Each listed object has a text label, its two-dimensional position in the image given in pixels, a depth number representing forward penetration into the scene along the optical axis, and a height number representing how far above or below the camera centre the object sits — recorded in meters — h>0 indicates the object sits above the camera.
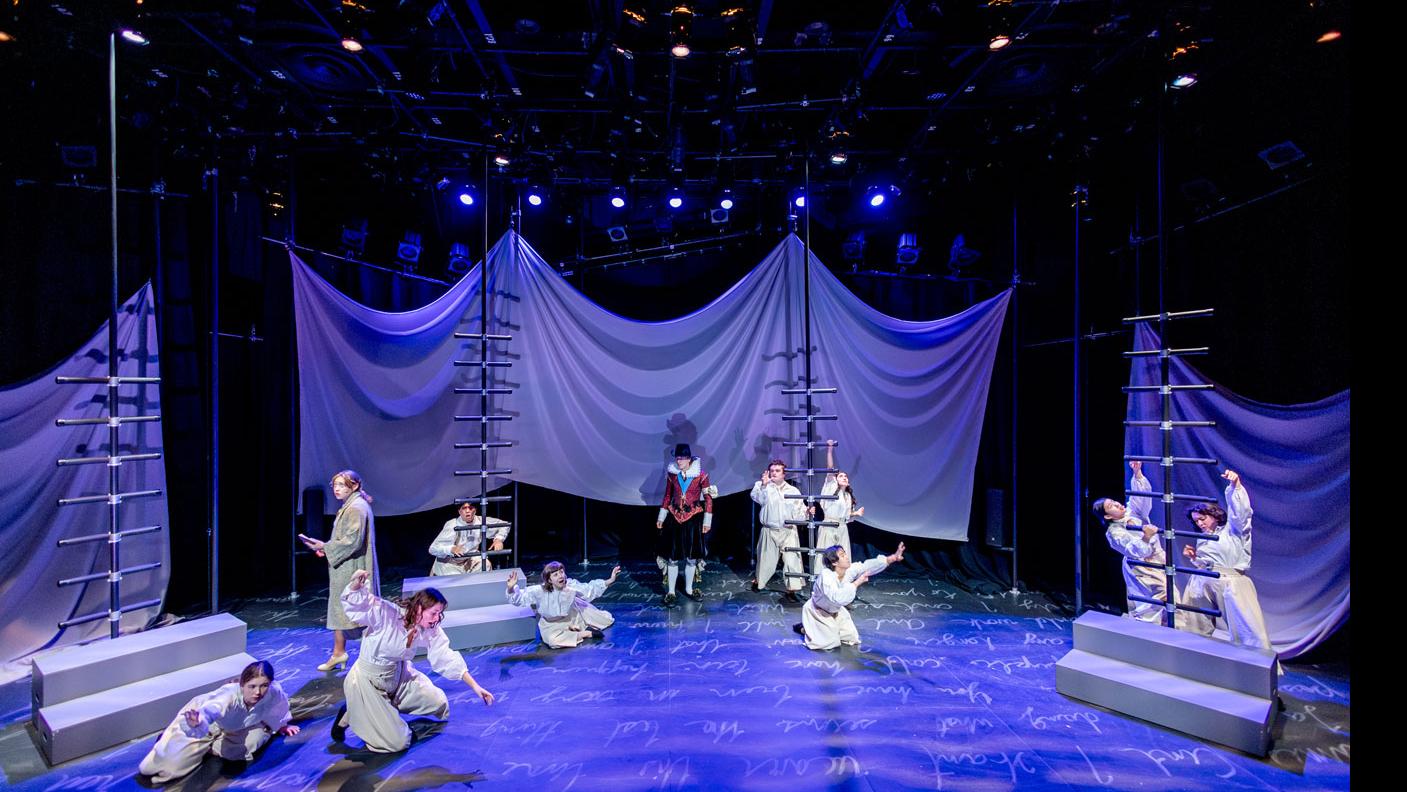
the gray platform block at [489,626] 5.15 -1.90
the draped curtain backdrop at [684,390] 6.40 +0.03
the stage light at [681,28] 4.20 +2.42
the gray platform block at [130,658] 3.71 -1.63
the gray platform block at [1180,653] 3.75 -1.66
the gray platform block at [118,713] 3.49 -1.81
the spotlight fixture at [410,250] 7.45 +1.68
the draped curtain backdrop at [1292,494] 4.29 -0.75
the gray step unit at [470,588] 5.51 -1.68
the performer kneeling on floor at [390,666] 3.60 -1.58
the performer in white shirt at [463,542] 6.13 -1.46
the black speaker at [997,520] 6.90 -1.40
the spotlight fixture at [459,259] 7.89 +1.66
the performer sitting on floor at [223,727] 3.34 -1.80
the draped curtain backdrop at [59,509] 4.59 -0.82
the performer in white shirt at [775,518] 6.65 -1.32
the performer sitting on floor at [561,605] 5.21 -1.75
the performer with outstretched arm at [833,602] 5.13 -1.70
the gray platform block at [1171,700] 3.53 -1.84
